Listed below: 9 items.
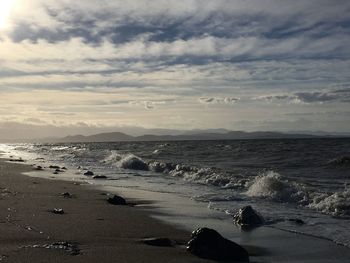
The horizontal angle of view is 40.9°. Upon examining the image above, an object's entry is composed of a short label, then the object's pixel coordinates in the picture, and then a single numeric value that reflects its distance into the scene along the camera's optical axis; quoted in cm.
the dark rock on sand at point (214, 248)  776
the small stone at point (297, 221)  1176
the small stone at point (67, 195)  1602
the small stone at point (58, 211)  1173
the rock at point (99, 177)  2528
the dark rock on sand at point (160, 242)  864
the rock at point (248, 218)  1129
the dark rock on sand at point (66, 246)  766
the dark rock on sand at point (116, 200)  1454
